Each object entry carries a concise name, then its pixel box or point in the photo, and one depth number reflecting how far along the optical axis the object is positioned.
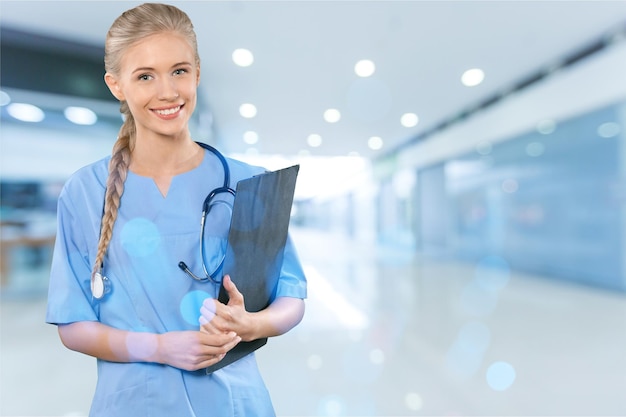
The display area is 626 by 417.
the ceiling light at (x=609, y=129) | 5.37
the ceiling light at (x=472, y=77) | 5.76
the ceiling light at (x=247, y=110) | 7.04
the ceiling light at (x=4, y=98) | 4.58
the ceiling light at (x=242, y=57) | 4.79
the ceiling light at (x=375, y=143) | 10.58
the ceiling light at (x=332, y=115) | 7.55
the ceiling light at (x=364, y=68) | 5.19
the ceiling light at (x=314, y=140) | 9.74
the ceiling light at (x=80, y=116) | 4.96
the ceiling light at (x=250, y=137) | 9.38
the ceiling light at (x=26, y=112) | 5.00
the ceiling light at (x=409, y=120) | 8.31
